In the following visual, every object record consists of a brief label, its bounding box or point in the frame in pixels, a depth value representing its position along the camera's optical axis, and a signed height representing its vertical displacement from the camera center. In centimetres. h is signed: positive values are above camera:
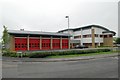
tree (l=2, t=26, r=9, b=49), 1918 +93
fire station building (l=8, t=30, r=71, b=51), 2291 +0
